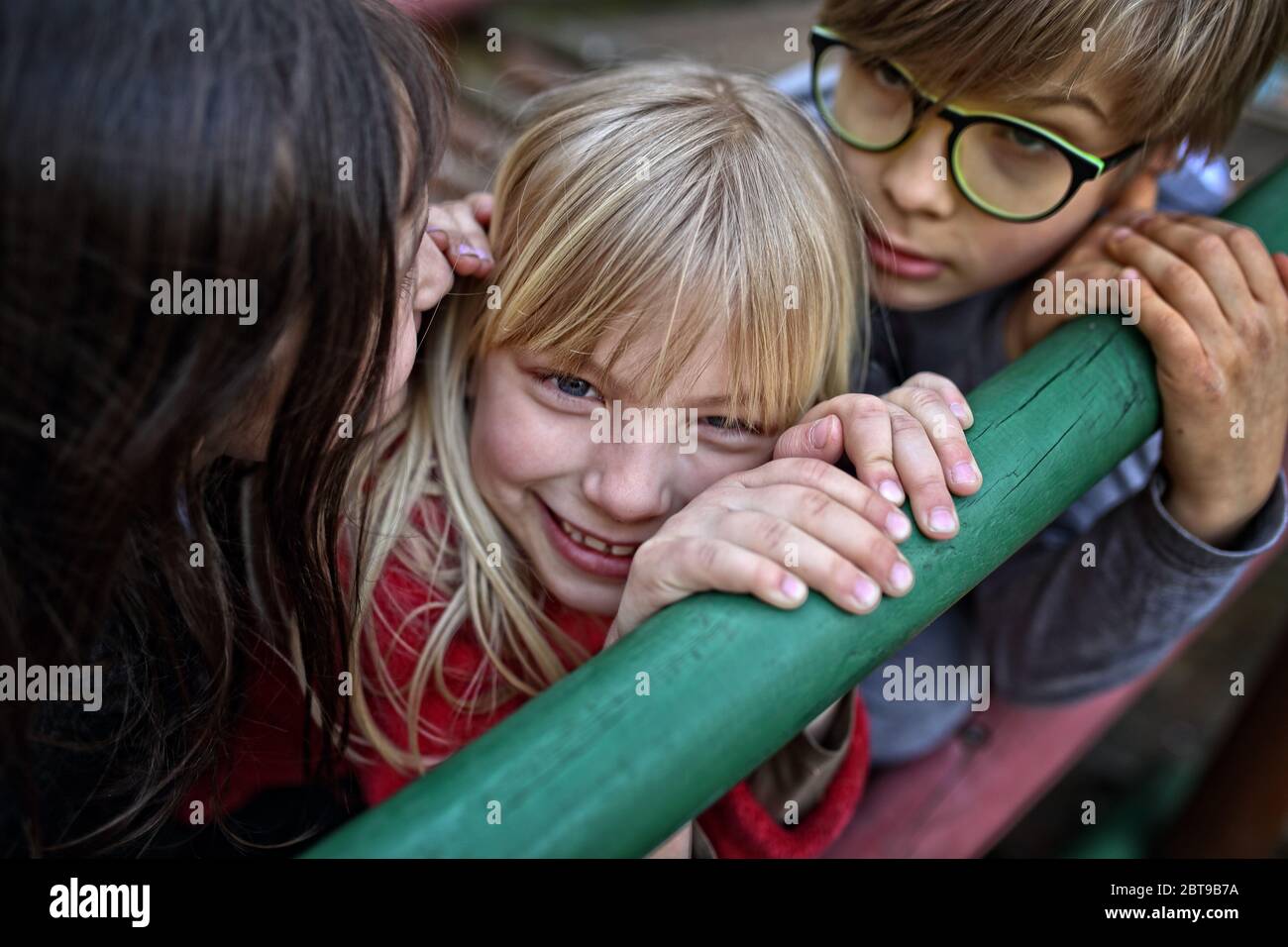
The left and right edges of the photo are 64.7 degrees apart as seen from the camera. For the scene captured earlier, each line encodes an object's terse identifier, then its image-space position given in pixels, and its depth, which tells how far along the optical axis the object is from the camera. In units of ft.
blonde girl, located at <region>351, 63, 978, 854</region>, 1.06
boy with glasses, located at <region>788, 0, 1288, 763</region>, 1.11
